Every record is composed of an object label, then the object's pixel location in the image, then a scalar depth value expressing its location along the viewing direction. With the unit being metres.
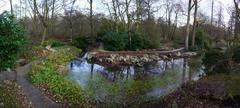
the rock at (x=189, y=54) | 15.10
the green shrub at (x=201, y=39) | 18.01
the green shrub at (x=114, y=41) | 14.15
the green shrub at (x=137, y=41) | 15.08
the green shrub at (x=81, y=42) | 15.51
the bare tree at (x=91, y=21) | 15.47
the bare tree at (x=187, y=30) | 16.41
